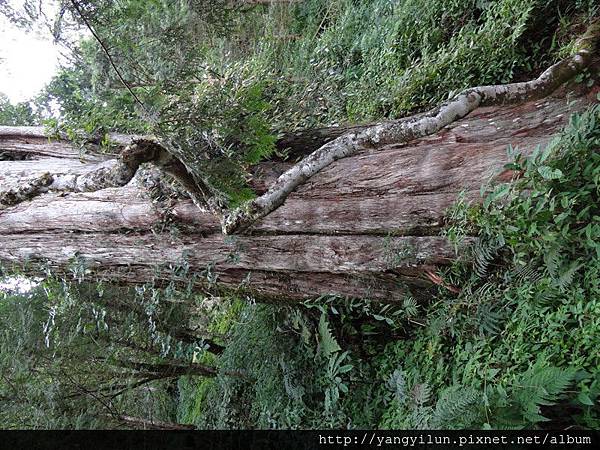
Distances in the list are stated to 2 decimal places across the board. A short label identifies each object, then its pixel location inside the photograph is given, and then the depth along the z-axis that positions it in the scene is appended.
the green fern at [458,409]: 3.80
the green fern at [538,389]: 3.30
